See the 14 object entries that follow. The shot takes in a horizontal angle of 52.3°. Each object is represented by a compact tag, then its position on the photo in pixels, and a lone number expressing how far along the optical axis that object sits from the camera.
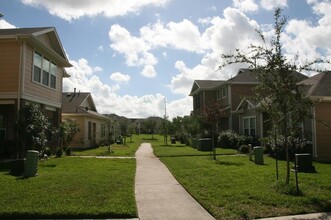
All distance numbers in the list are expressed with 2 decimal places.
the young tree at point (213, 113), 20.02
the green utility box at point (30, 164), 11.53
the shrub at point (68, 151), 22.09
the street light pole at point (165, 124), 45.40
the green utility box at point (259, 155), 16.43
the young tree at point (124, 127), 48.54
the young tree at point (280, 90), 9.37
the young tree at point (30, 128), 15.29
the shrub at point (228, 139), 27.83
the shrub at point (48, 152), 18.78
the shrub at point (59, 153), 20.13
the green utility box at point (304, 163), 13.46
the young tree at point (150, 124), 71.19
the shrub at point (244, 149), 23.12
